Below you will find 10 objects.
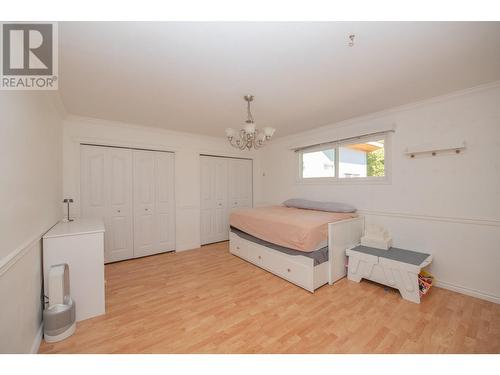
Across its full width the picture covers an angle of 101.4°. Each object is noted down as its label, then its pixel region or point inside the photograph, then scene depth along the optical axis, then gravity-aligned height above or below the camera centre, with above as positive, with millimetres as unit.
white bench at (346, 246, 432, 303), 2242 -958
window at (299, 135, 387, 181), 3188 +463
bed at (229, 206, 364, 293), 2463 -743
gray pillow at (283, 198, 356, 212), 3240 -323
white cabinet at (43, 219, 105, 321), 1906 -688
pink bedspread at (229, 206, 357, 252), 2453 -517
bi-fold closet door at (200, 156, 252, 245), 4504 -95
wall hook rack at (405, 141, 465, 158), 2395 +443
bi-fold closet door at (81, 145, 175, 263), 3336 -152
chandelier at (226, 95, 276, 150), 2324 +651
